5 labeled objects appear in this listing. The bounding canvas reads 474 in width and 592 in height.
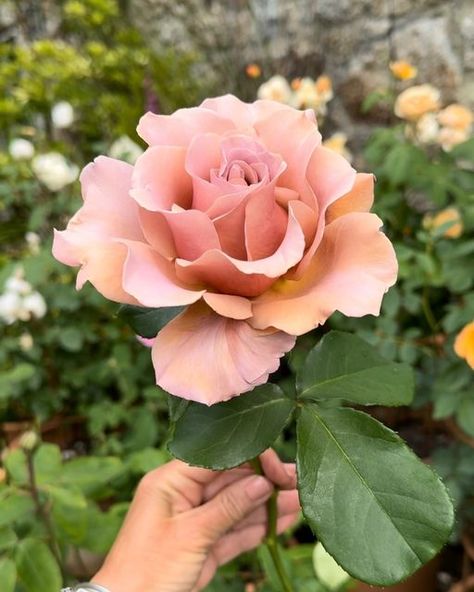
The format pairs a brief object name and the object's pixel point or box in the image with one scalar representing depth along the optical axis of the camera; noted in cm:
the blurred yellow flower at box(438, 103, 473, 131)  121
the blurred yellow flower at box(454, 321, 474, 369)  82
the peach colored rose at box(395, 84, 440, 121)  120
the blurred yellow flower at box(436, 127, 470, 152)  124
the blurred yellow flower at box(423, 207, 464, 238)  108
